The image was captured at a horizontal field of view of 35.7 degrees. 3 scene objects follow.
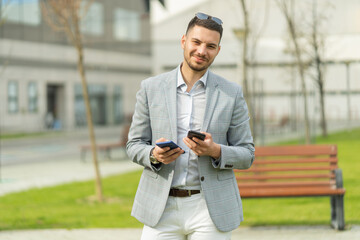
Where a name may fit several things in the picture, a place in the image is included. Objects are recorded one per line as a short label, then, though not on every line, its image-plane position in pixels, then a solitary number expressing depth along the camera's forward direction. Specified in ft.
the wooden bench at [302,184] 20.89
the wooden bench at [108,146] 54.95
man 9.71
